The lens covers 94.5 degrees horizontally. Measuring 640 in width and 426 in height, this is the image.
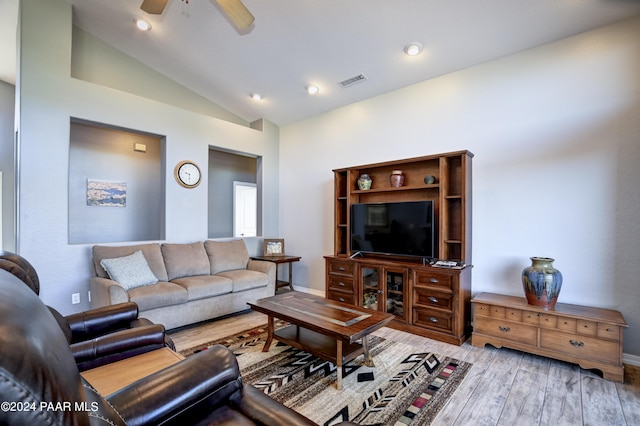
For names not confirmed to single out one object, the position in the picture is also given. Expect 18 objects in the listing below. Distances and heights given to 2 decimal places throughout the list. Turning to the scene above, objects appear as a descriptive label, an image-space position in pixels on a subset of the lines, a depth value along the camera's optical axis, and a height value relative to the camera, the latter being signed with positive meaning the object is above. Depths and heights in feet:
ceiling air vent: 12.82 +5.92
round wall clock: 14.20 +1.87
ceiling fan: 7.91 +5.55
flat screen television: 11.30 -0.60
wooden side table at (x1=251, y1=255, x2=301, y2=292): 15.56 -2.53
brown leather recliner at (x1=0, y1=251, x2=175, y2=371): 5.18 -2.48
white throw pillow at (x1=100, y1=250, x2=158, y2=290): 10.39 -2.16
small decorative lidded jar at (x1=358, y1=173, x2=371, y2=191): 13.49 +1.43
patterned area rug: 6.43 -4.34
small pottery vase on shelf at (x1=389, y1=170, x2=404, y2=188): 12.53 +1.48
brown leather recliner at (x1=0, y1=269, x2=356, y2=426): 1.59 -1.51
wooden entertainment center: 10.30 -1.98
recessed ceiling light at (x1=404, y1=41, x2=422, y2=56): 10.51 +6.00
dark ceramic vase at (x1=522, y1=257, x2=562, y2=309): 8.75 -2.04
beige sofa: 10.25 -2.73
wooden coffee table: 7.32 -2.89
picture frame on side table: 16.98 -1.99
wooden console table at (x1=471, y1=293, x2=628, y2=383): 7.74 -3.36
